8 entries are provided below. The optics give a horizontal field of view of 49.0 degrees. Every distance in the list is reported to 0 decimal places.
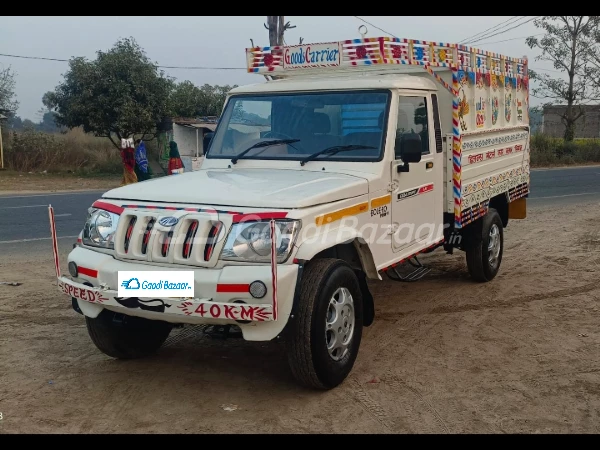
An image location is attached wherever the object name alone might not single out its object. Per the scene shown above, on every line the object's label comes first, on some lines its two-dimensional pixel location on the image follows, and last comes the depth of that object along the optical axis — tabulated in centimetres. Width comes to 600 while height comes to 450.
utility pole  2327
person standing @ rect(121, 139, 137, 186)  1642
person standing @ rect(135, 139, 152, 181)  1404
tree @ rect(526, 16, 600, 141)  3544
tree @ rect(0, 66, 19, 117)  3132
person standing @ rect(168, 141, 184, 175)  1161
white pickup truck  413
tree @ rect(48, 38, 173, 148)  2364
